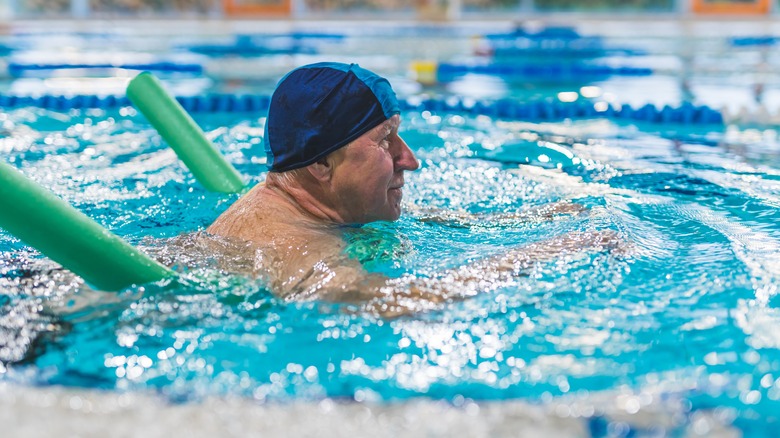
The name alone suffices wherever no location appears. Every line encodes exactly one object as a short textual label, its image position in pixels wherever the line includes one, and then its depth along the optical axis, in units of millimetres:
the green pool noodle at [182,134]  3492
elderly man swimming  2545
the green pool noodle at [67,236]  2105
